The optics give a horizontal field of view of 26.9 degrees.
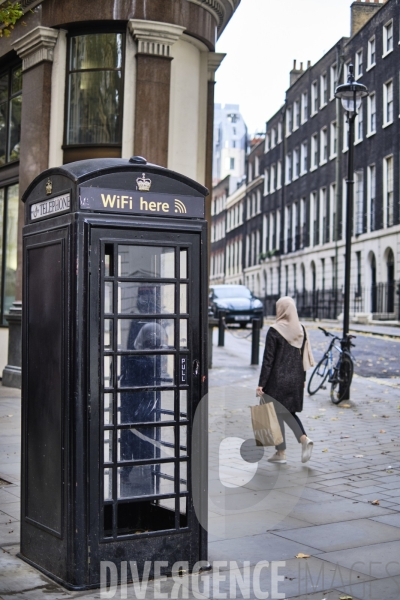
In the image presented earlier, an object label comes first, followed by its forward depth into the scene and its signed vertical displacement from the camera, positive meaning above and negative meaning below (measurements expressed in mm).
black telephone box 4660 -297
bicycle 12750 -852
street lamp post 13398 +3424
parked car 29391 +410
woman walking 8375 -531
